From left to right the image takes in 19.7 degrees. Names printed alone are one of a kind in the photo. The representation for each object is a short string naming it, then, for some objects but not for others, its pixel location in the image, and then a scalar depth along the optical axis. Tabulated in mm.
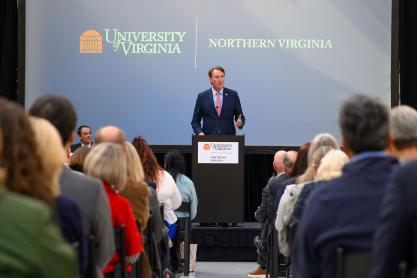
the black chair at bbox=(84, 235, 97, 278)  4553
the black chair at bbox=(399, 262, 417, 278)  3045
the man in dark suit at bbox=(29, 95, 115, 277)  4721
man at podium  13040
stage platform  12913
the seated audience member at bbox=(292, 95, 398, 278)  3688
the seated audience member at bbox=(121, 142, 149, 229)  6173
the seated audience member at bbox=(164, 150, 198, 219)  10930
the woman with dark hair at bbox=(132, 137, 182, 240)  8835
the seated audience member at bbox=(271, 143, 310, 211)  7545
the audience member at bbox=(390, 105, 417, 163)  4021
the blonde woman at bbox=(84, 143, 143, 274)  5470
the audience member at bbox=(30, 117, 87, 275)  3151
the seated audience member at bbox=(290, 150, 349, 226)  5294
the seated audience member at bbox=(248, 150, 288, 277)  9721
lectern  12397
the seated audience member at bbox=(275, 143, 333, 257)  6446
